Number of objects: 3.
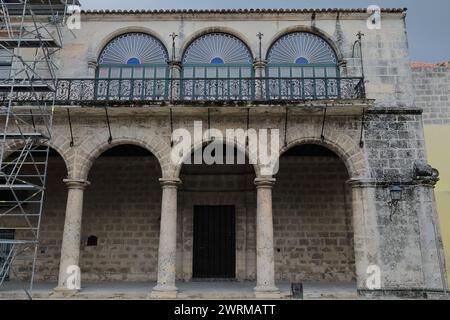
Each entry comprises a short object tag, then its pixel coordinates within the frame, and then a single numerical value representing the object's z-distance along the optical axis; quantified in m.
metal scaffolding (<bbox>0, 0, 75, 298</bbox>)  9.23
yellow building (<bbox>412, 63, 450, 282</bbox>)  10.38
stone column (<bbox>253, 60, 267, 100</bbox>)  9.69
